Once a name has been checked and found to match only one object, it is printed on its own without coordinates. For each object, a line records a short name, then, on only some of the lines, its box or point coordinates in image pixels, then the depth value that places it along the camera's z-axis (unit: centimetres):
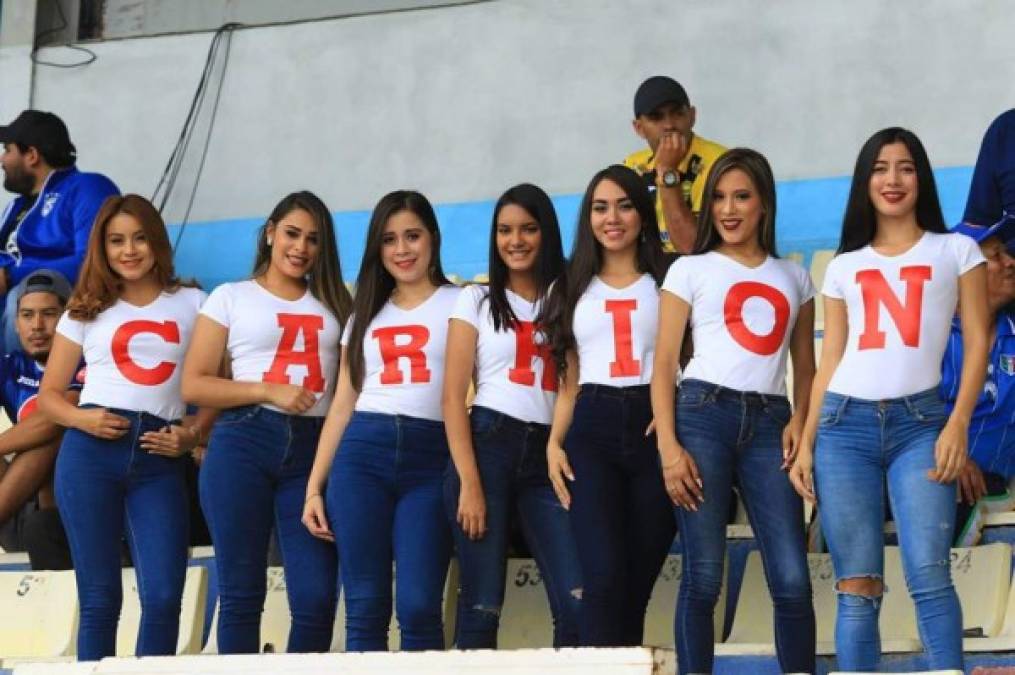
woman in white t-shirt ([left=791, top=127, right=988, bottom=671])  650
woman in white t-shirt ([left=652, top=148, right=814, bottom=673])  686
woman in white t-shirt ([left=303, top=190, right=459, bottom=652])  740
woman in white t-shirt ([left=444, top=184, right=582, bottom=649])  731
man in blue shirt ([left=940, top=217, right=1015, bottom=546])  824
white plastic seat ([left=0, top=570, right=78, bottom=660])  904
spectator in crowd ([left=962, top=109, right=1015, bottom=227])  818
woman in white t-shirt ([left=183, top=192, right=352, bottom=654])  762
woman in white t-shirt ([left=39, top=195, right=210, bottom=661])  774
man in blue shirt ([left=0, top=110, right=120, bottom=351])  1131
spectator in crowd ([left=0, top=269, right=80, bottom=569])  941
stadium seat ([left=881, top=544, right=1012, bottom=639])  772
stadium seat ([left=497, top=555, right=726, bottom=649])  830
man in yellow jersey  872
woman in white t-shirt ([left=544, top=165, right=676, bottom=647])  697
